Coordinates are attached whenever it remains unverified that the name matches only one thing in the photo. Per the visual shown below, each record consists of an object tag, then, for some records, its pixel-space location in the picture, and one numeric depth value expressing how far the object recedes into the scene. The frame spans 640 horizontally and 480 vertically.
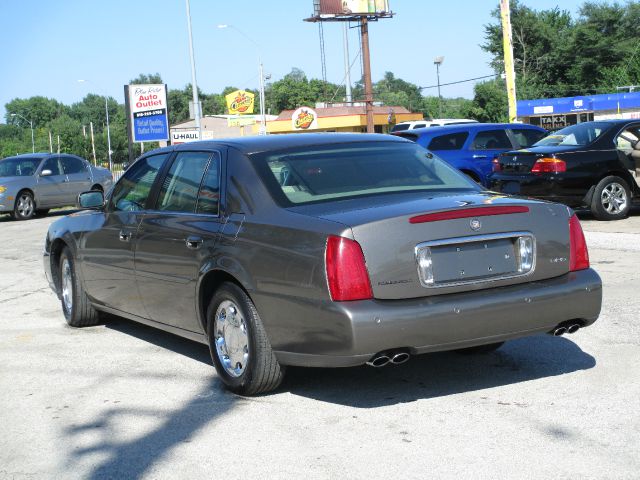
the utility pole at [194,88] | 37.50
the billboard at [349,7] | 69.00
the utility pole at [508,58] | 27.78
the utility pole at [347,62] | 72.21
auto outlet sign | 31.36
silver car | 24.64
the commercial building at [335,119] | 75.38
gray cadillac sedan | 4.86
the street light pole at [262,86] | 62.94
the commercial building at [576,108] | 56.94
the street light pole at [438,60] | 71.82
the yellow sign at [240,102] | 109.50
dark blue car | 18.09
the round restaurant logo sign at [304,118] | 78.31
